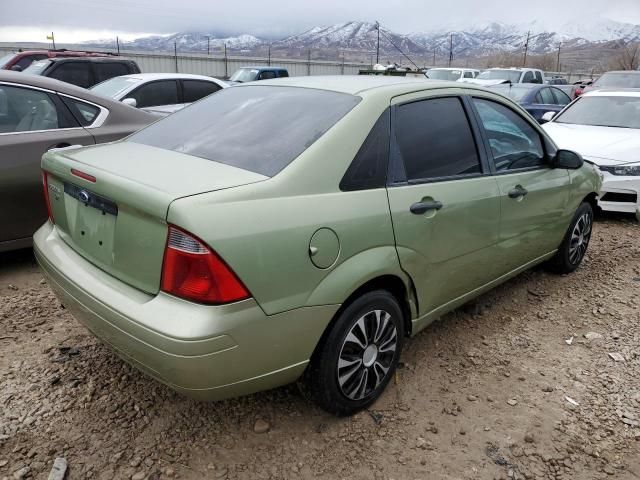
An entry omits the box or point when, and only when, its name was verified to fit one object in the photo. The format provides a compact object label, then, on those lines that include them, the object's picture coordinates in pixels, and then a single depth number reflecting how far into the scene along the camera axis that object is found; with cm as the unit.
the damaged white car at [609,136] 625
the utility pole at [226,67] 3153
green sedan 210
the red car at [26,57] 1164
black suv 986
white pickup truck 1878
